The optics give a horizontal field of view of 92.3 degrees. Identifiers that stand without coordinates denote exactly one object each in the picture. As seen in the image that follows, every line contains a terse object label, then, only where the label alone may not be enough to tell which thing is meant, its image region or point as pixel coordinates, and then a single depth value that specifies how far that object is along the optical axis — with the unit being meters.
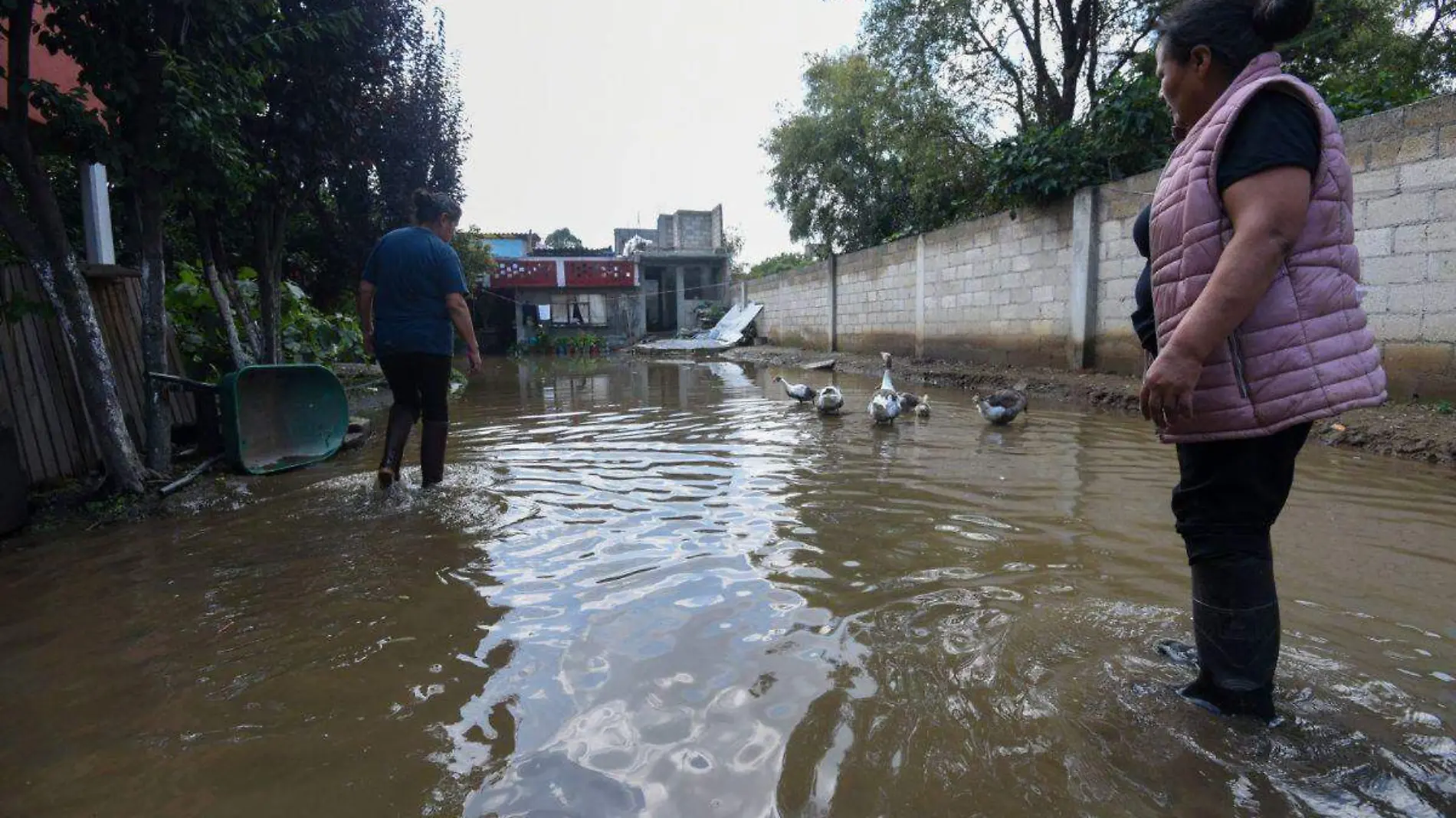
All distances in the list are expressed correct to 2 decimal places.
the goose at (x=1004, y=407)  5.85
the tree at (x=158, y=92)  3.62
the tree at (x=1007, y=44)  11.78
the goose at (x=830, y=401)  6.74
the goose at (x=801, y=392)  7.52
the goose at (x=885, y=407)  5.94
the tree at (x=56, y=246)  3.34
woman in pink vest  1.38
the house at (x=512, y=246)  30.94
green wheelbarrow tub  4.31
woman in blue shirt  3.83
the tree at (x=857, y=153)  13.03
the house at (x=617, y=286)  23.19
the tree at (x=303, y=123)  5.63
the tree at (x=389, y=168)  8.49
